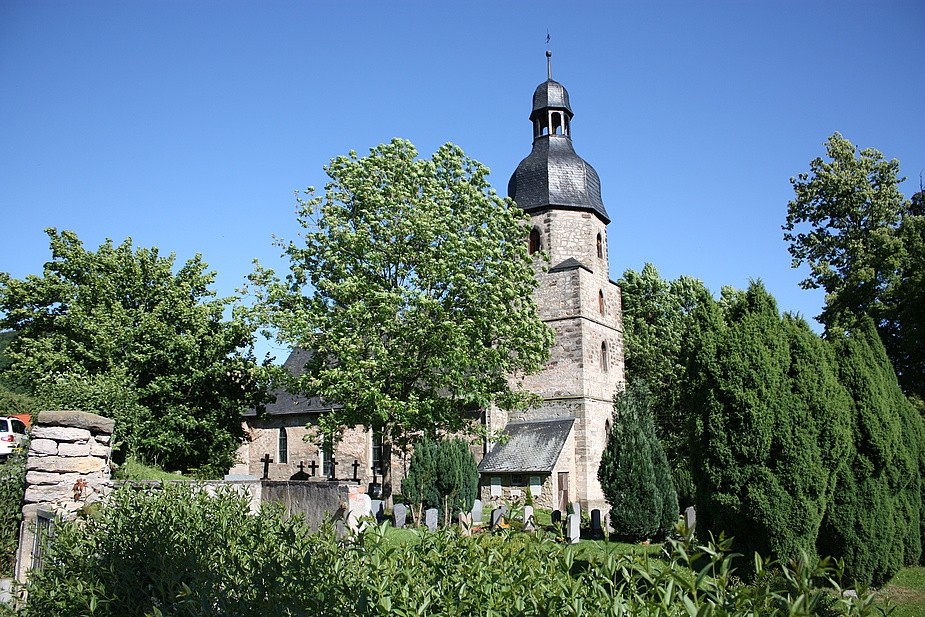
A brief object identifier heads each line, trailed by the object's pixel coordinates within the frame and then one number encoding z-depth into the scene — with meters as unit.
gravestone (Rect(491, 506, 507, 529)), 17.23
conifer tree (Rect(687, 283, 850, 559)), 9.51
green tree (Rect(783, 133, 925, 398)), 23.19
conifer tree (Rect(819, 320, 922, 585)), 10.30
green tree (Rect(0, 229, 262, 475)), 21.95
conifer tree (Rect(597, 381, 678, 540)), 18.50
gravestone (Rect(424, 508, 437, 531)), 16.91
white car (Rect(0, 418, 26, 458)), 19.92
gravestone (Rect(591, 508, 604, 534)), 18.10
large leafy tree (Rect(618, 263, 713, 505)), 33.97
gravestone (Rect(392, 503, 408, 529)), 17.80
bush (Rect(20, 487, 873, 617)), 3.08
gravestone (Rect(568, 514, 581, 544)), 16.14
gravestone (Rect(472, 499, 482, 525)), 19.28
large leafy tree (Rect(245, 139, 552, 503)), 19.67
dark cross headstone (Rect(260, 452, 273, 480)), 33.38
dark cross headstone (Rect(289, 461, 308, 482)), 28.41
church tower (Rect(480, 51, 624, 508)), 26.28
